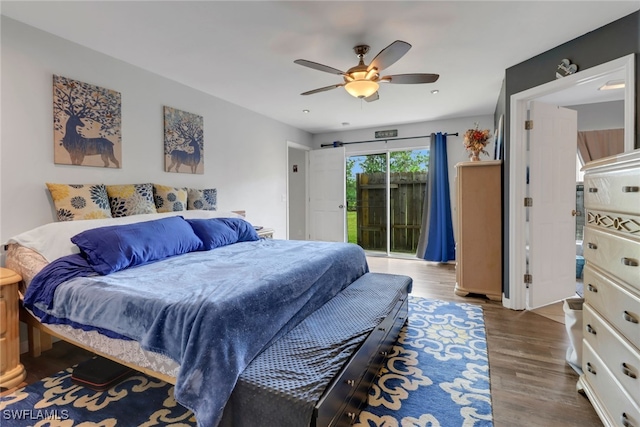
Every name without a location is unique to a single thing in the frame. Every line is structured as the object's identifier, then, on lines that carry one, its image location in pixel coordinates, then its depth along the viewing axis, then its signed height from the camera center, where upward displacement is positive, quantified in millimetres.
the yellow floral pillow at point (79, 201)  2402 +72
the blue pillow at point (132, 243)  2021 -241
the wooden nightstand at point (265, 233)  4038 -324
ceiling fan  2297 +1048
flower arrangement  3703 +767
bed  1276 -565
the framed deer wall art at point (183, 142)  3359 +761
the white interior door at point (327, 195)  5961 +249
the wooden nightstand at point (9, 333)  1908 -770
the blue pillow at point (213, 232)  2840 -226
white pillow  2098 -188
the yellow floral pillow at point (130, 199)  2736 +94
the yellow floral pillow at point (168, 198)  3133 +113
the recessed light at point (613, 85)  3278 +1309
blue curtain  5309 -36
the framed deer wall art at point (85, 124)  2477 +727
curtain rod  5612 +1255
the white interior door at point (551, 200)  3127 +48
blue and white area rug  1604 -1082
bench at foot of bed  1201 -712
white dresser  1336 -422
